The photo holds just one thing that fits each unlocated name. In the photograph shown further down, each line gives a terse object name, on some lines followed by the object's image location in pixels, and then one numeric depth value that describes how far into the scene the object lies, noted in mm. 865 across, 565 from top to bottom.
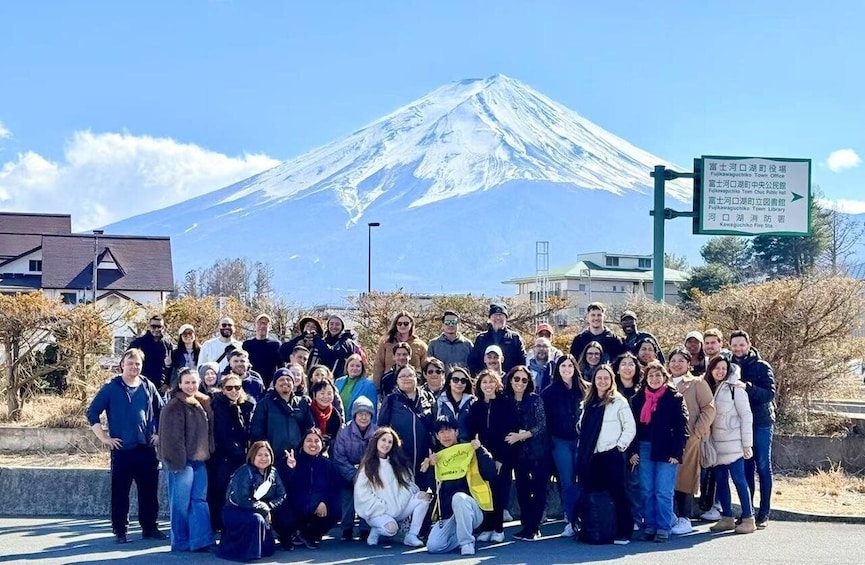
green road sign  20625
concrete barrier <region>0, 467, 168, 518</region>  9594
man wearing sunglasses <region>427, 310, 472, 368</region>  10586
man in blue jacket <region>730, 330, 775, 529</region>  8961
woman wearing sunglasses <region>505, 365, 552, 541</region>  8547
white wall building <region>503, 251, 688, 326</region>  59438
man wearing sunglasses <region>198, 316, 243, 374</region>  10602
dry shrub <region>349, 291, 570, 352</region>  17078
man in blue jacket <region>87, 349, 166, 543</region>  8328
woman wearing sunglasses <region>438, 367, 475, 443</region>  8641
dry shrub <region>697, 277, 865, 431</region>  13281
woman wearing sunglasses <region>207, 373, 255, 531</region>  8359
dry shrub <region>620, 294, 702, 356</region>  15297
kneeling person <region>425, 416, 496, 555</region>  8141
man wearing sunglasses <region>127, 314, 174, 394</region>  10641
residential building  47000
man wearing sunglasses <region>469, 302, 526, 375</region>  10539
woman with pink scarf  8367
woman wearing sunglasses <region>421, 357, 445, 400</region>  9078
